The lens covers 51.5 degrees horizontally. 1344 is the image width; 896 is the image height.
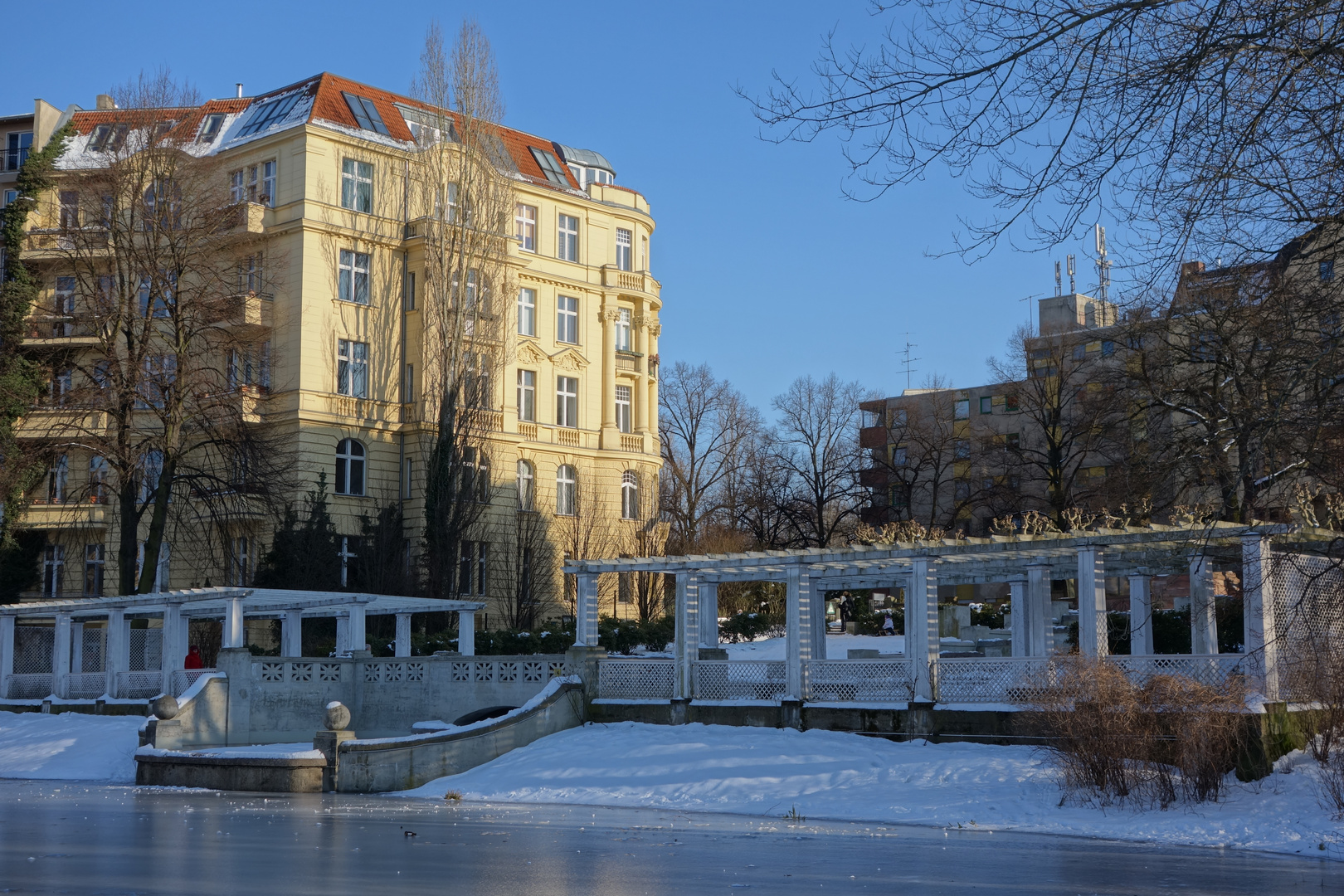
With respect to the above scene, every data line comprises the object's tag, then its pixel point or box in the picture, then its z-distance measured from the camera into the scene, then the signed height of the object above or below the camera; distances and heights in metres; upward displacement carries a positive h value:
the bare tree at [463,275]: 47.72 +11.36
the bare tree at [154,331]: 36.12 +7.23
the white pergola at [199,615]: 29.58 -0.50
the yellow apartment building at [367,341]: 47.34 +8.98
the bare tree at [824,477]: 69.38 +5.96
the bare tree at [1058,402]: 50.31 +7.53
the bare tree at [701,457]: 72.88 +7.42
